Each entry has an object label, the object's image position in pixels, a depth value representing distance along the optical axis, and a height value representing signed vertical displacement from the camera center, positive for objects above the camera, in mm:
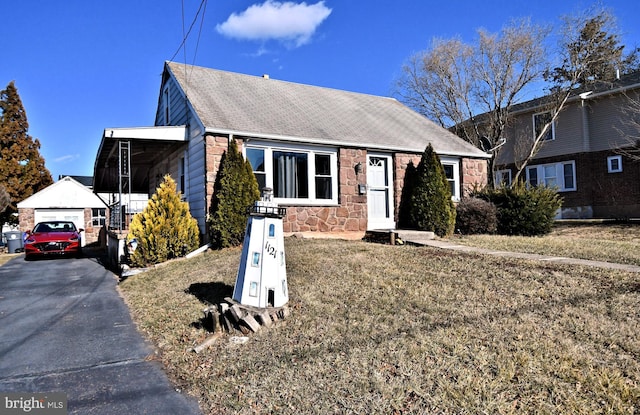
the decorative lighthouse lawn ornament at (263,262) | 4789 -502
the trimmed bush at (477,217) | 12156 -137
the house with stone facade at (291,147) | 11061 +2005
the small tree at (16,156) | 24859 +3975
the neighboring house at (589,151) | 18578 +2825
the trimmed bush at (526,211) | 12203 +8
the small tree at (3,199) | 21766 +1265
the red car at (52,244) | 13961 -704
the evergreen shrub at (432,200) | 11531 +376
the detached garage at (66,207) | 23172 +830
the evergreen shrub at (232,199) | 9852 +442
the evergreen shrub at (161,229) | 9367 -204
